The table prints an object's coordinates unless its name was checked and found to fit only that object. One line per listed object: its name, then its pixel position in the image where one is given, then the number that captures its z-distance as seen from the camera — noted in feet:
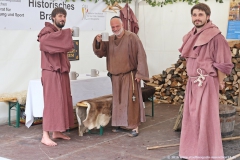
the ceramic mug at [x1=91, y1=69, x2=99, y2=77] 20.39
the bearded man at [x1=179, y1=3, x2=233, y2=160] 13.30
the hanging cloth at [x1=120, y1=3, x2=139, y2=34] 22.43
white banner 19.80
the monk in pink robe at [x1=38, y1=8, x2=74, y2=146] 15.85
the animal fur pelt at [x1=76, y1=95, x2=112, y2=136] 17.67
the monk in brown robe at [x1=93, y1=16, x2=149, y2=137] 17.51
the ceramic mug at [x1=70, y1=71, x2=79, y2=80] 19.21
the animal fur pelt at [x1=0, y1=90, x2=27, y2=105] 19.24
